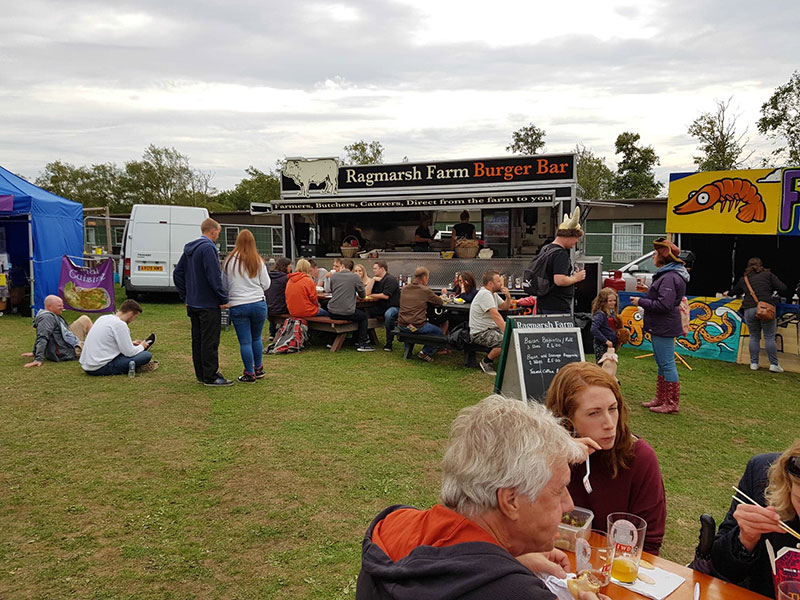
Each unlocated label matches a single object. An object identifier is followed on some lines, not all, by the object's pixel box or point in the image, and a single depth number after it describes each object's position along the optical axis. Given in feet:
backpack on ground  28.99
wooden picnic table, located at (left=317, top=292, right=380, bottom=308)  30.50
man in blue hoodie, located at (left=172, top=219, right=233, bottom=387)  20.36
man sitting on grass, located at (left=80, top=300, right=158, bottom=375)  23.04
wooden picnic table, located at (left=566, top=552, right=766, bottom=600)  5.71
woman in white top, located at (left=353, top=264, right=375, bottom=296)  32.04
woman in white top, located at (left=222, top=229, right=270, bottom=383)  21.01
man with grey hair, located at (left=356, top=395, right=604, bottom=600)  3.87
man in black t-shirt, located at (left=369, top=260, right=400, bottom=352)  30.99
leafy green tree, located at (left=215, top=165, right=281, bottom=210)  118.42
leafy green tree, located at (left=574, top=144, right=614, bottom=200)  94.89
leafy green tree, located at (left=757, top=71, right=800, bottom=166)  71.41
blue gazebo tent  35.94
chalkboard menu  15.08
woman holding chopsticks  6.00
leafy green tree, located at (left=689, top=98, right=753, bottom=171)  78.12
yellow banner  26.02
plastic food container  6.07
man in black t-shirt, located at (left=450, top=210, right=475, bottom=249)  42.75
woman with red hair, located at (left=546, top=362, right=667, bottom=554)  7.45
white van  43.80
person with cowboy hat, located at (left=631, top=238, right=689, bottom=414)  18.81
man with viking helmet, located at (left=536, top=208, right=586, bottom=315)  19.12
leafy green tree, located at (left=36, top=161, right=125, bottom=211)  126.11
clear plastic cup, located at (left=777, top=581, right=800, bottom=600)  5.00
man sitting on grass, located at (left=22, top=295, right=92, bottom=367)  25.05
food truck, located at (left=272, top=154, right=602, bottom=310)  34.88
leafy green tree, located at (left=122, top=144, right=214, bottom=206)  123.03
